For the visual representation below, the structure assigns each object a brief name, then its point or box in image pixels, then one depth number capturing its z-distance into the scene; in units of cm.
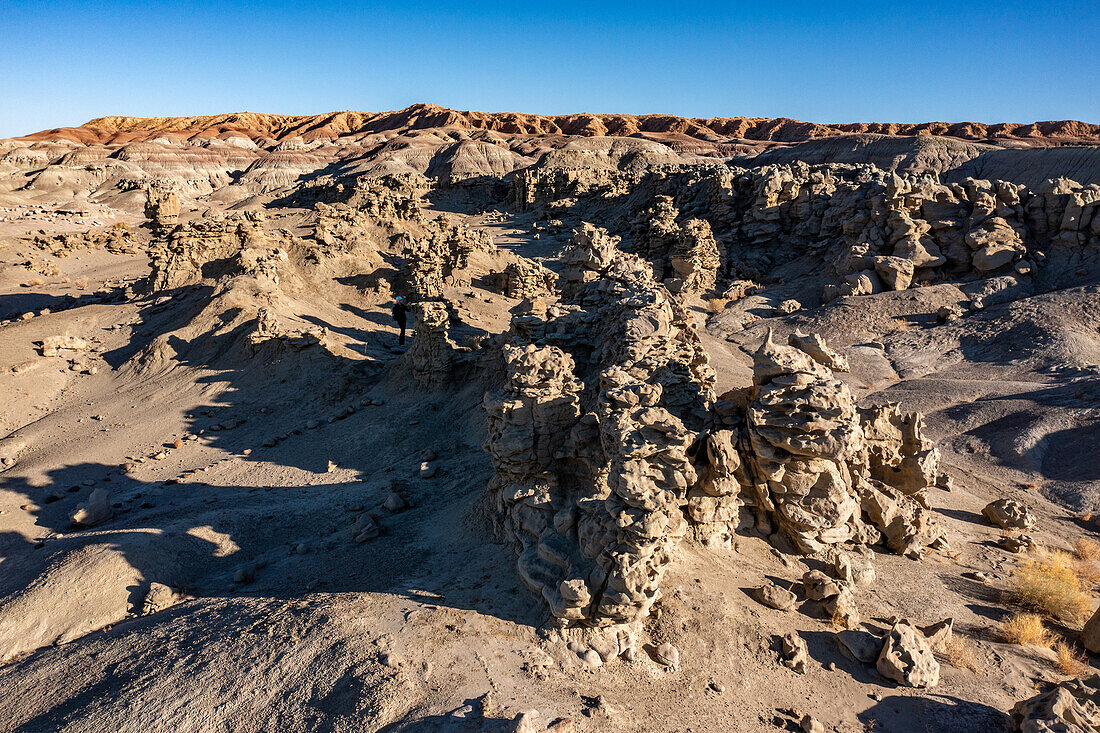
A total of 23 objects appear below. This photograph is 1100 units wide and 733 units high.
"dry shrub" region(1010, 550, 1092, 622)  732
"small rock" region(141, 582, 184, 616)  758
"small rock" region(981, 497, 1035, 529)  1002
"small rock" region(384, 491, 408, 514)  1004
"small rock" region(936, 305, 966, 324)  2080
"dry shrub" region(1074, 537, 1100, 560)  942
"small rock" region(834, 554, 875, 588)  755
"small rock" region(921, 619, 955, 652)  651
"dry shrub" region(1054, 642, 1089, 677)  645
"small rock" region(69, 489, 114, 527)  1020
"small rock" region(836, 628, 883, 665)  616
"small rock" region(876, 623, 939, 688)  589
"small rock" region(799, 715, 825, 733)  526
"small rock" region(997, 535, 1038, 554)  919
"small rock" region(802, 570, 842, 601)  689
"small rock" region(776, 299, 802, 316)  2438
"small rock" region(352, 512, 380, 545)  895
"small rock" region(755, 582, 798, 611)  680
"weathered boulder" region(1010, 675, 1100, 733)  487
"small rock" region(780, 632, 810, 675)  602
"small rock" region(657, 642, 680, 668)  591
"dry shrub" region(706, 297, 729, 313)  2578
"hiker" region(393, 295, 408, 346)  1852
